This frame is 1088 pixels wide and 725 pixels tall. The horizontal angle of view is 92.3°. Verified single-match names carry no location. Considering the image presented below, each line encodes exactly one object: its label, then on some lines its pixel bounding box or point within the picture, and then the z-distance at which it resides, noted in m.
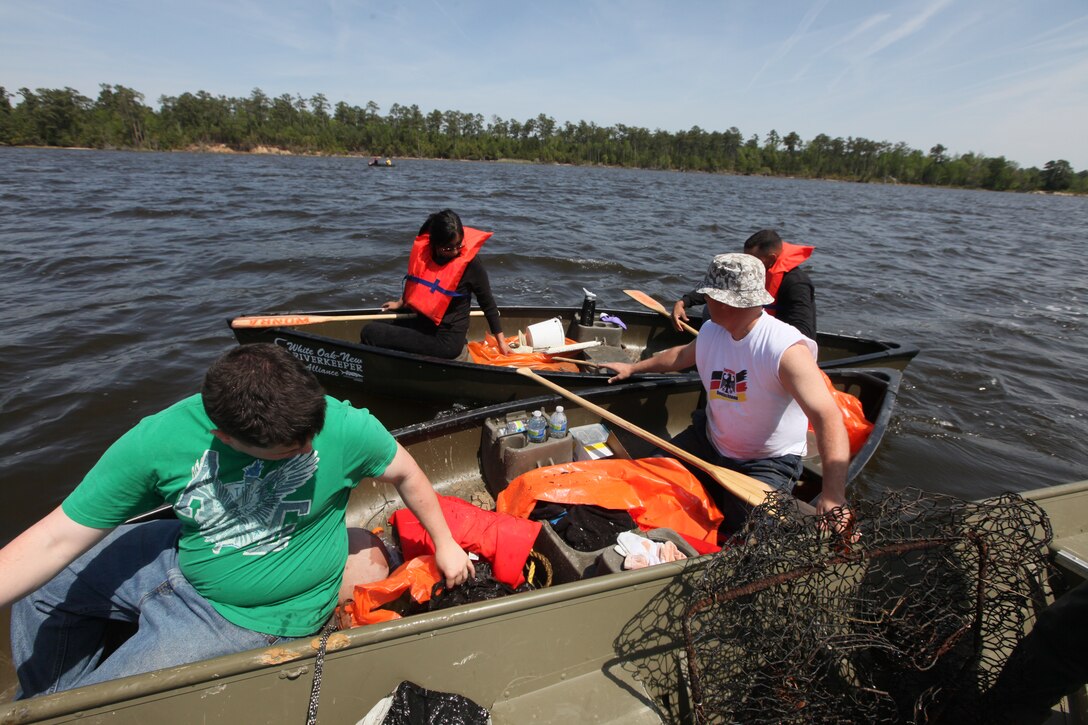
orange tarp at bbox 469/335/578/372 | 5.66
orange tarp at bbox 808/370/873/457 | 4.06
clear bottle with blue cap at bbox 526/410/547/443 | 3.65
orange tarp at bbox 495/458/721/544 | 2.97
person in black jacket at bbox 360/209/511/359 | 4.71
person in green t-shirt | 1.47
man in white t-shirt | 2.50
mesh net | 1.90
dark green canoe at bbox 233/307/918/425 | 4.99
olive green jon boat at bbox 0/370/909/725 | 1.54
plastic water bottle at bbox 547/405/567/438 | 3.75
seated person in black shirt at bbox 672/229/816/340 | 4.60
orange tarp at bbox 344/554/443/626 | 2.21
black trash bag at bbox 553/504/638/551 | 2.70
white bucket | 6.15
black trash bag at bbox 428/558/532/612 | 2.22
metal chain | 1.66
